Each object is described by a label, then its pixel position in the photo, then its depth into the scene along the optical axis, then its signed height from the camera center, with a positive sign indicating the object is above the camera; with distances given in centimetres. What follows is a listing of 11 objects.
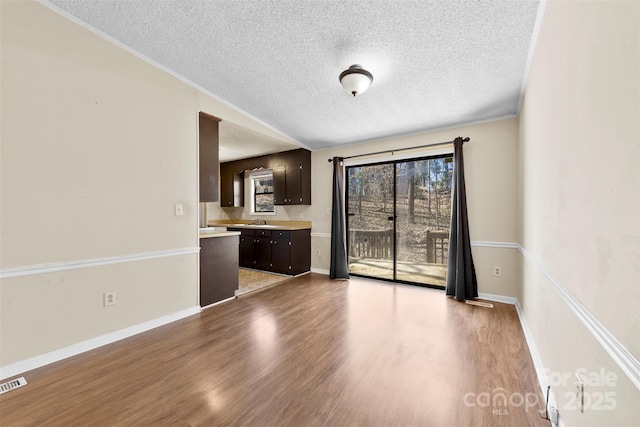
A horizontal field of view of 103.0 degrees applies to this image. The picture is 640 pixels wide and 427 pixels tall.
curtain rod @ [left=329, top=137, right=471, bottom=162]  351 +104
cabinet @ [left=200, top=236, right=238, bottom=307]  307 -68
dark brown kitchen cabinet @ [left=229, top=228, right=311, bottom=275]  459 -66
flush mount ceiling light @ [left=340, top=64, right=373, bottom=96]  228 +125
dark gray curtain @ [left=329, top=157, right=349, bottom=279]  442 -28
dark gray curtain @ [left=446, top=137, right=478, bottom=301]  338 -43
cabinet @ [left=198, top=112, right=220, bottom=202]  305 +72
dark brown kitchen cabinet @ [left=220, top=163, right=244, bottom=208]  585 +67
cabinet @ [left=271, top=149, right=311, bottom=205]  494 +75
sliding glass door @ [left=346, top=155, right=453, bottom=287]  393 -5
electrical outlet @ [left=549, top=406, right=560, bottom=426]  133 -107
